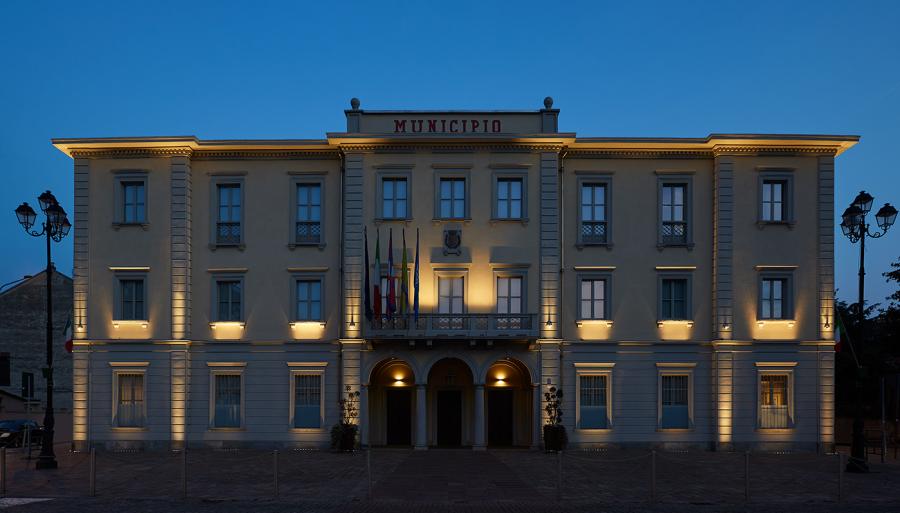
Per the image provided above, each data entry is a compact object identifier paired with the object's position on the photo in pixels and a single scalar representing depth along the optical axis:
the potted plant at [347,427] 26.44
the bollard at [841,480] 16.49
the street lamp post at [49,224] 23.22
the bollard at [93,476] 16.91
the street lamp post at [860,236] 21.88
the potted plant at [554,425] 26.20
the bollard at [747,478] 16.38
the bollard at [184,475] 16.80
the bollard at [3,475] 17.36
